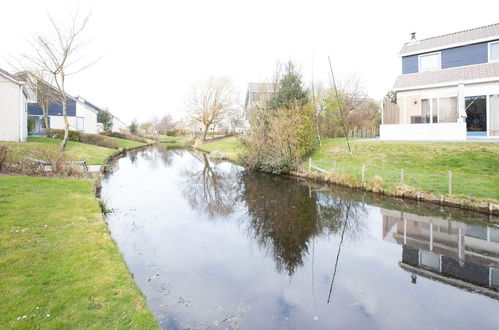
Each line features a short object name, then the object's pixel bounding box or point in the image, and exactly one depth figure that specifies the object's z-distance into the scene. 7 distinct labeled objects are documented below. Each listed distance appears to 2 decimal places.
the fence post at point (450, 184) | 12.40
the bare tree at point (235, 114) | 56.27
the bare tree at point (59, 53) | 19.27
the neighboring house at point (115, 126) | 52.25
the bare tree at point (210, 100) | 53.91
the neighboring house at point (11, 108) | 22.27
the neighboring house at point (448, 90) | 18.95
